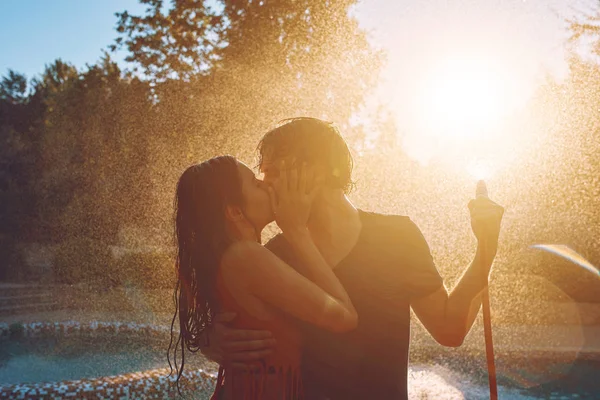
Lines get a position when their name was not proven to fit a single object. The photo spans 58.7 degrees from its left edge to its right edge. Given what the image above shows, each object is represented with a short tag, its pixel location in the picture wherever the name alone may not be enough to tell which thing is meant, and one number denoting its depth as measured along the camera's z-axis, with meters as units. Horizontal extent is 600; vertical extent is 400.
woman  1.70
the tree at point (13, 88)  30.35
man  1.68
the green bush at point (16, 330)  8.33
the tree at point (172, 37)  18.58
